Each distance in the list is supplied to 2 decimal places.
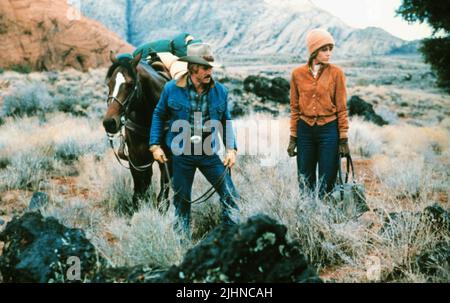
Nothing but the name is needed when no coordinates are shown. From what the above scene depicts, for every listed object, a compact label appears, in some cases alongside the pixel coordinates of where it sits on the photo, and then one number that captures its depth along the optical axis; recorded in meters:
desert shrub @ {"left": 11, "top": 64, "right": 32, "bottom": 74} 24.72
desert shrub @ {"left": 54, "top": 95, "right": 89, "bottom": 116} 14.05
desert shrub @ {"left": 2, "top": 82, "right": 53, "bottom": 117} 13.12
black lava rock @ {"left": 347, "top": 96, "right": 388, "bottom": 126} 15.04
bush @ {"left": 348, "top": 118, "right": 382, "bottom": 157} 10.17
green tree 10.19
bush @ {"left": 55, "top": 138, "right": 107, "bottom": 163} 8.76
